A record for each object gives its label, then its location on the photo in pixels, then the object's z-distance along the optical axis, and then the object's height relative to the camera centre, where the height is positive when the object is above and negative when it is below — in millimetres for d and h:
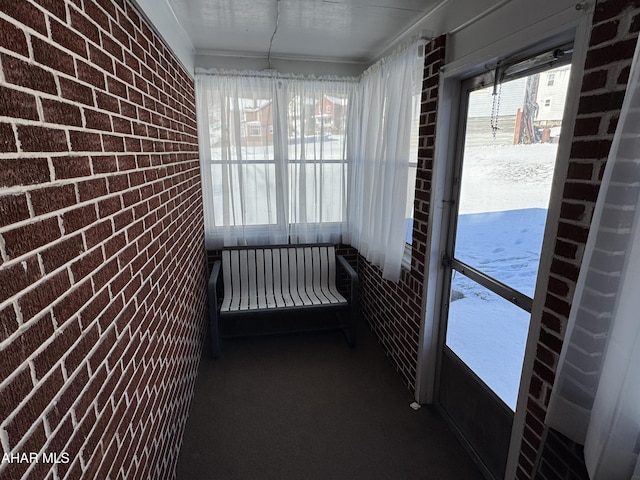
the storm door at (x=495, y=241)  1423 -429
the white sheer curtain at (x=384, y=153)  2160 -14
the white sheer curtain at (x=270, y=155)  2908 -36
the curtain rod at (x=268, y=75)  2815 +627
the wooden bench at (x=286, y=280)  2877 -1174
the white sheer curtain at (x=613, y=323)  893 -484
